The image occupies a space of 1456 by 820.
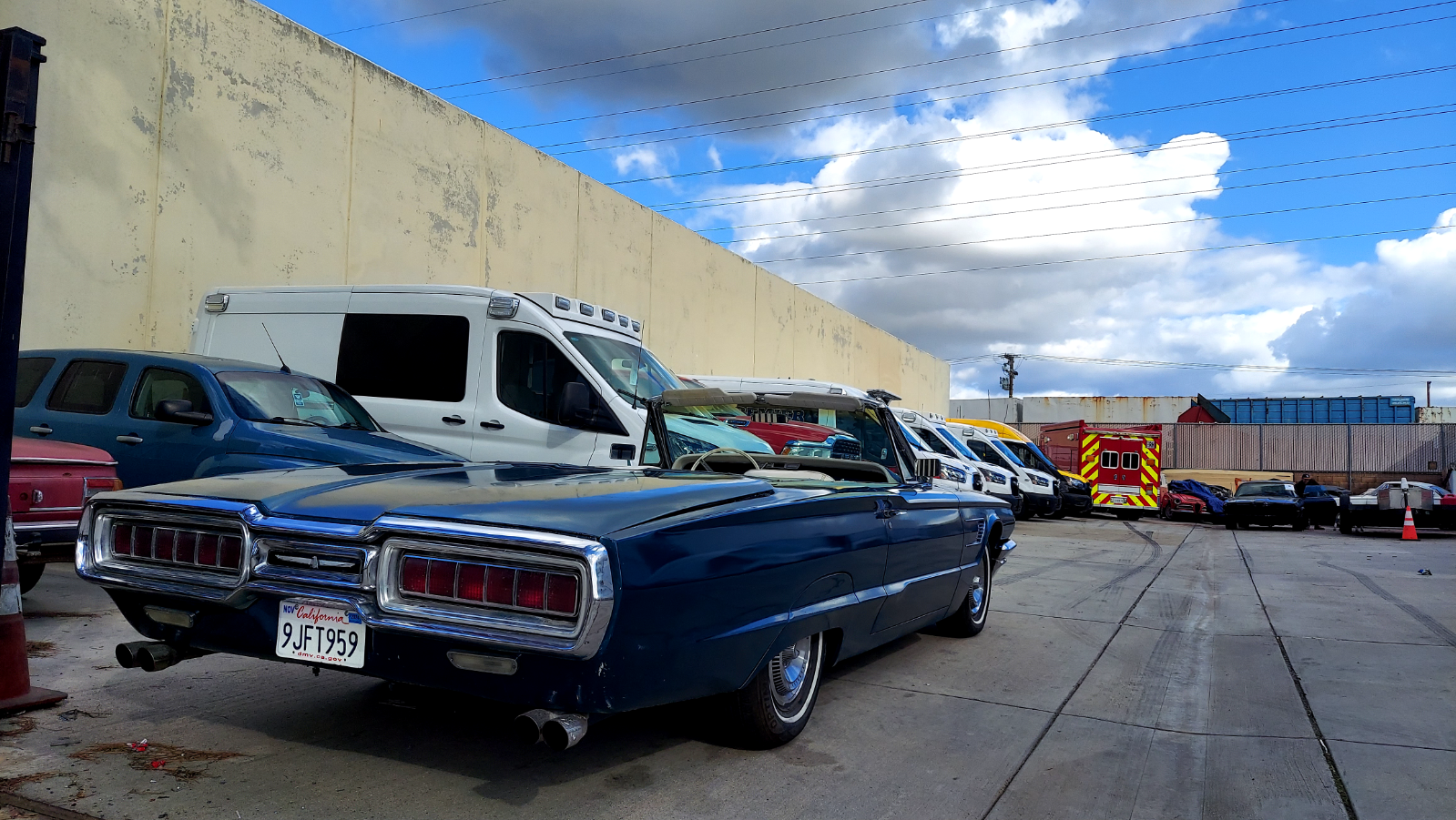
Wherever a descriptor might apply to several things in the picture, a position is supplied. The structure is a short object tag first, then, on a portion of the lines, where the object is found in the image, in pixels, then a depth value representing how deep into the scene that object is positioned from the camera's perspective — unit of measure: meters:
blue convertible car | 2.80
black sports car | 21.50
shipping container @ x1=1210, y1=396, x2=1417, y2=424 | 52.22
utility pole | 69.12
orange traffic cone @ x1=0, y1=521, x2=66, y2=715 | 3.88
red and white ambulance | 24.34
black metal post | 3.89
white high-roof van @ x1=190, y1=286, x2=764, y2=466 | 8.21
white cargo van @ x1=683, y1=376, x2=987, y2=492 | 12.26
